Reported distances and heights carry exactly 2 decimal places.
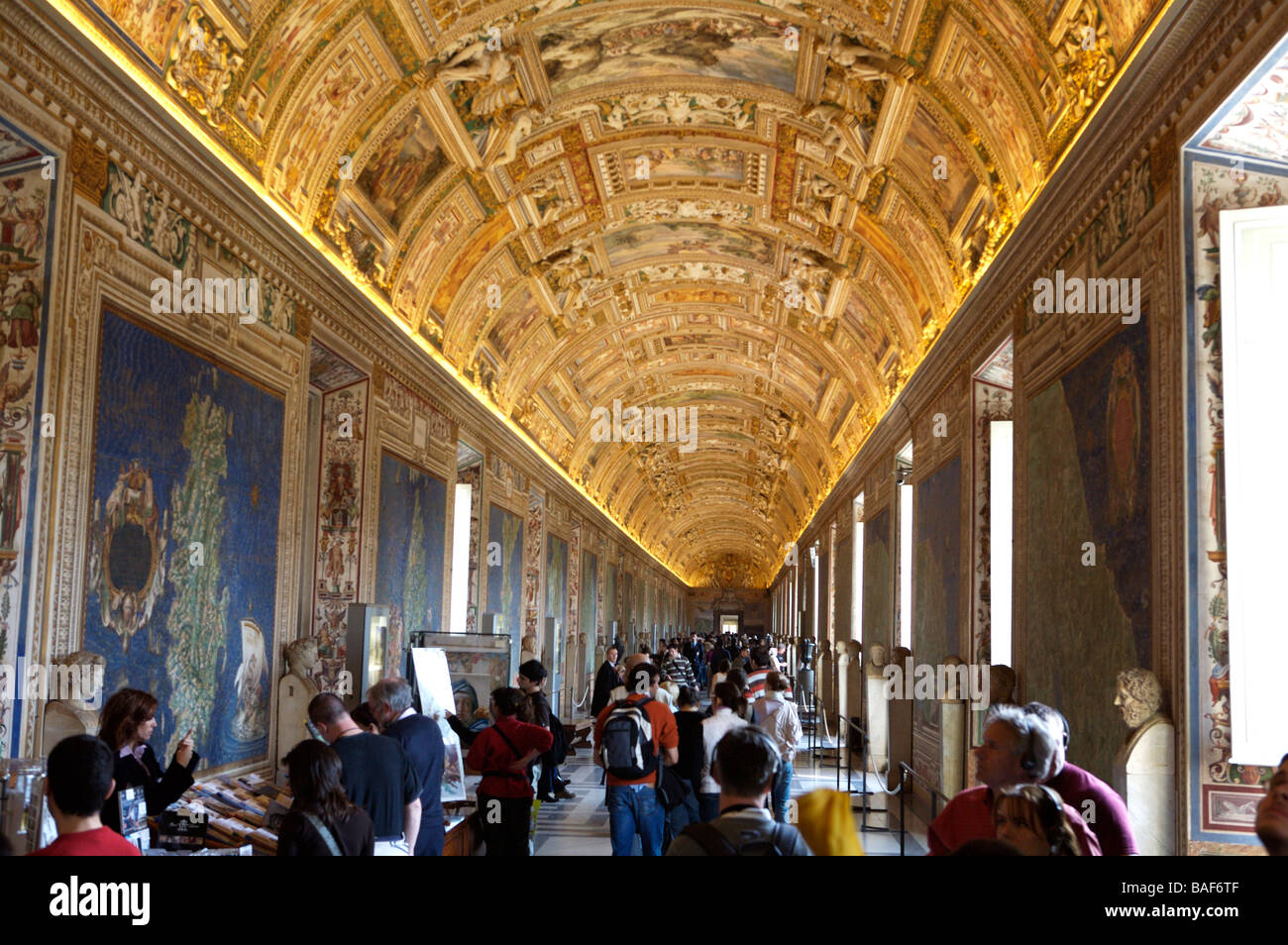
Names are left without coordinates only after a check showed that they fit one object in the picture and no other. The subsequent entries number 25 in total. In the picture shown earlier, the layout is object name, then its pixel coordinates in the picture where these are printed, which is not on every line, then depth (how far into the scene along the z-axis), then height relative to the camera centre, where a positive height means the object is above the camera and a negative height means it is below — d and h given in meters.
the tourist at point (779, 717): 11.12 -1.38
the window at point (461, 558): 20.50 +0.34
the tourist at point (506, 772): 8.57 -1.56
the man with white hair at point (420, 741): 7.17 -1.10
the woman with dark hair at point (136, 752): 6.02 -1.08
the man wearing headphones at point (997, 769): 4.90 -0.85
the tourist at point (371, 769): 6.21 -1.12
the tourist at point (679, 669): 20.75 -1.77
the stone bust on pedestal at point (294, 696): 12.08 -1.38
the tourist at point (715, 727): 9.73 -1.31
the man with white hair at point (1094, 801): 4.90 -1.00
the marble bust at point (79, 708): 7.54 -0.99
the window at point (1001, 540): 13.78 +0.60
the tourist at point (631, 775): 9.20 -1.67
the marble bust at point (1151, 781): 7.37 -1.30
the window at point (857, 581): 27.48 +0.06
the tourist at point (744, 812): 3.87 -0.87
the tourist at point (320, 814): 4.80 -1.09
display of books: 7.98 -1.97
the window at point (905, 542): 20.44 +0.82
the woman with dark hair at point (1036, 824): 3.87 -0.85
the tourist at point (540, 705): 10.95 -1.36
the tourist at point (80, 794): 3.89 -0.82
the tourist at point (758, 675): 14.55 -1.40
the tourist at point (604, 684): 15.58 -1.54
